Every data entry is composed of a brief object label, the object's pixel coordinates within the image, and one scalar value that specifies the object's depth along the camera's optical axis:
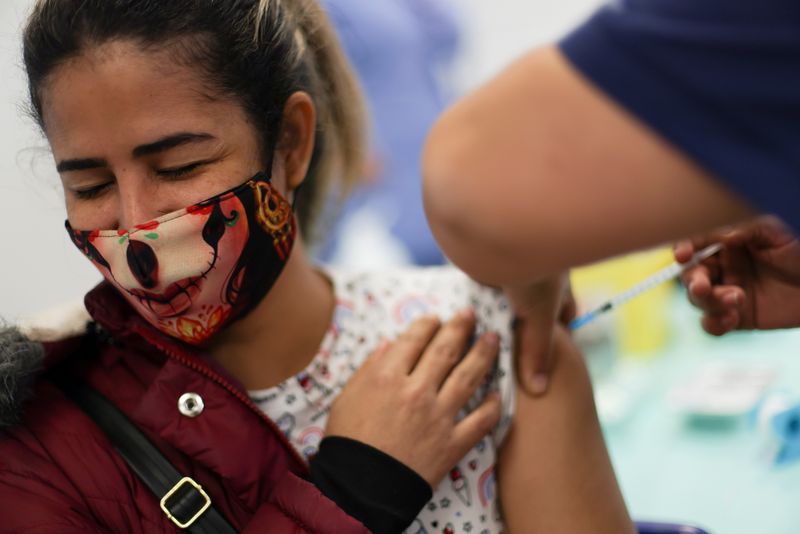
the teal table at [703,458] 1.71
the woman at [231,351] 1.38
